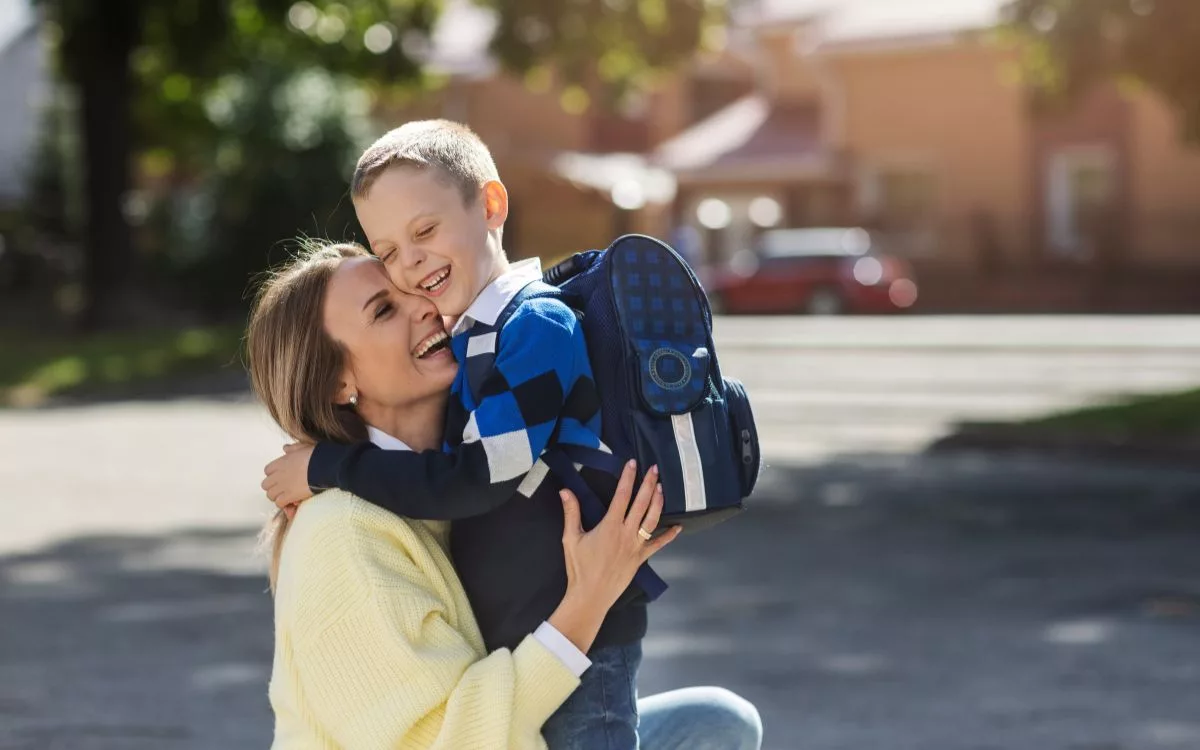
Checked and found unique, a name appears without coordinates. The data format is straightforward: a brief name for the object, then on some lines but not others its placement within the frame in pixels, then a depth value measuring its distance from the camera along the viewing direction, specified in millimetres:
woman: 2545
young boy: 2572
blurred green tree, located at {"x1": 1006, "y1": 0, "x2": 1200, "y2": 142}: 13242
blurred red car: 33688
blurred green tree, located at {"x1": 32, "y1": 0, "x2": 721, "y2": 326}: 23938
